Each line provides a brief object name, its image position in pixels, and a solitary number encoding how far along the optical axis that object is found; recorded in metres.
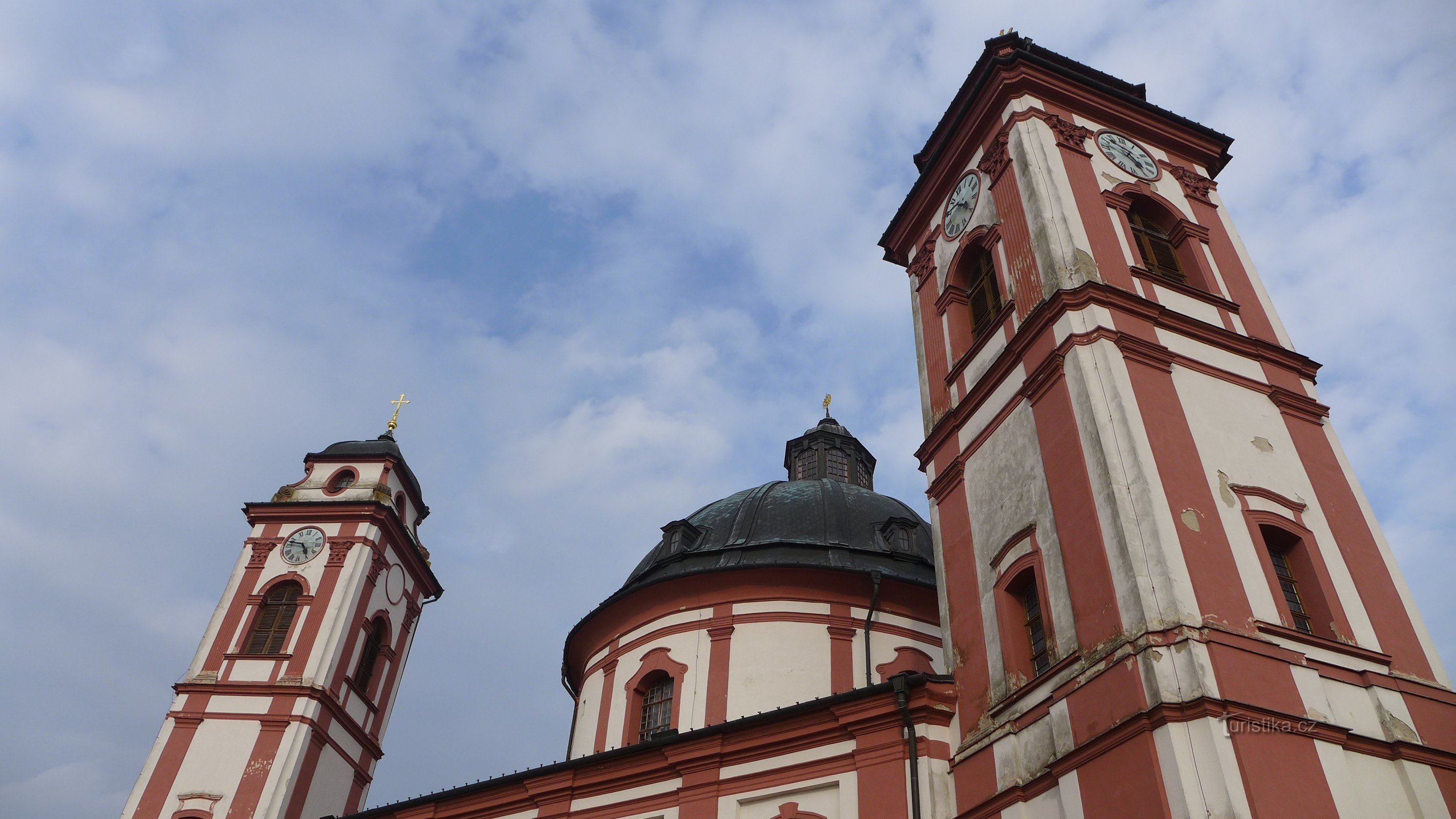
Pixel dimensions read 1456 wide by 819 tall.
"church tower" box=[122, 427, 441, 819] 21.59
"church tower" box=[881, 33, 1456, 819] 9.85
